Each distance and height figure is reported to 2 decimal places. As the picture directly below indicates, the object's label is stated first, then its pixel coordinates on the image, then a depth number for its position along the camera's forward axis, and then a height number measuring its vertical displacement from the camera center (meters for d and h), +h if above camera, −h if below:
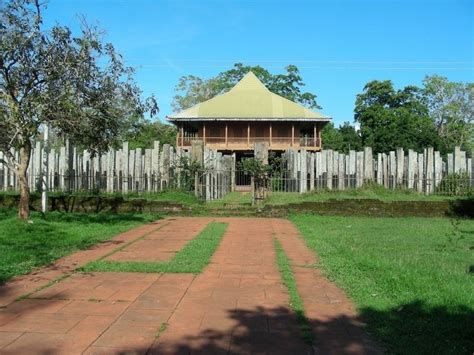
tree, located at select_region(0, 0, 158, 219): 9.19 +1.79
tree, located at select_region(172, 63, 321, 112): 49.12 +9.35
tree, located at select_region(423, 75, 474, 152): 54.72 +7.87
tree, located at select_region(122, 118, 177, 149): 44.41 +4.38
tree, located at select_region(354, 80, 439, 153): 43.22 +5.56
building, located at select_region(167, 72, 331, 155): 37.28 +4.31
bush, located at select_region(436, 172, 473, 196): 16.52 -0.10
